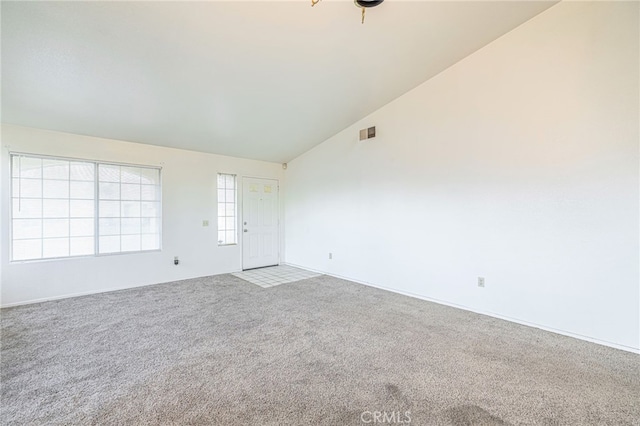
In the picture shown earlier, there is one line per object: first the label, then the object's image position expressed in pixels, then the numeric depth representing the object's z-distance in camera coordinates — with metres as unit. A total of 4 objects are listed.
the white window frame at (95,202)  3.60
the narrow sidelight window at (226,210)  5.60
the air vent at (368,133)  4.58
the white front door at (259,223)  5.92
